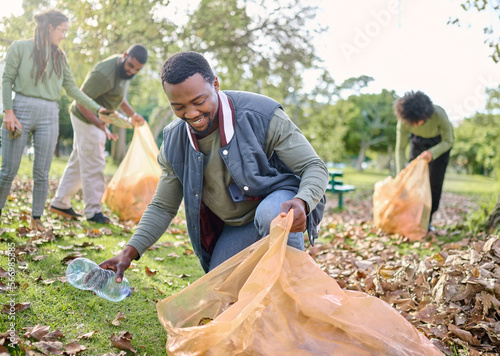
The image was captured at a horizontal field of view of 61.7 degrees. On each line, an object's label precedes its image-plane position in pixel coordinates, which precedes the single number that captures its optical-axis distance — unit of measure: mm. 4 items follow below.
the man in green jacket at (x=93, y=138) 4531
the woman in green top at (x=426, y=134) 4891
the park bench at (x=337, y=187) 7820
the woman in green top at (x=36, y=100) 3582
